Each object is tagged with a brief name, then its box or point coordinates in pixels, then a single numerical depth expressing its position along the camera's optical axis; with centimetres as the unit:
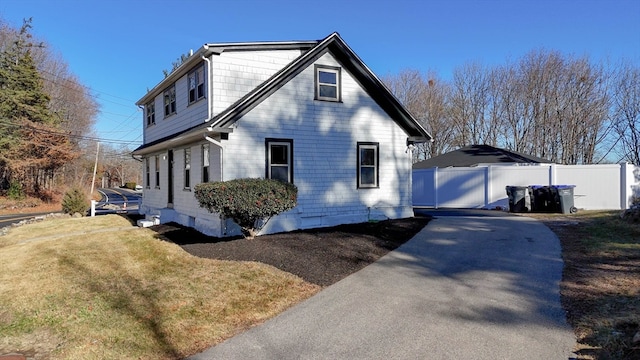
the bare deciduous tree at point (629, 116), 3108
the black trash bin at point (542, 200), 1656
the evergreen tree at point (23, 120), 3138
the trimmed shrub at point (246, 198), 934
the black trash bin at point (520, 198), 1703
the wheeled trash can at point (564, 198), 1617
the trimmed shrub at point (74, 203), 2158
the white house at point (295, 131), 1183
